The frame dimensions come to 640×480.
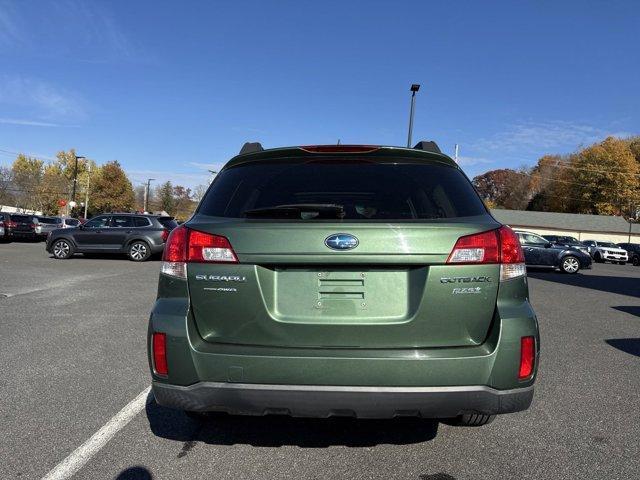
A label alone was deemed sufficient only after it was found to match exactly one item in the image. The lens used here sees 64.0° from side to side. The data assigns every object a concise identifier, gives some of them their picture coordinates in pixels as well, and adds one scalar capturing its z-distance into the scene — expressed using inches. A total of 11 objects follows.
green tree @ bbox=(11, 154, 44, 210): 2859.3
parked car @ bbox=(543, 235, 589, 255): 1324.2
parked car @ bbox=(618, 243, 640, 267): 1510.8
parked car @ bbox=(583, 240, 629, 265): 1504.7
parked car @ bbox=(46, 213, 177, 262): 728.3
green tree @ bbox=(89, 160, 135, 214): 3265.3
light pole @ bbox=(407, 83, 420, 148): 936.5
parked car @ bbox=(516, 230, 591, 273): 769.6
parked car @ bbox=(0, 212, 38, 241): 1063.6
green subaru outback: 98.0
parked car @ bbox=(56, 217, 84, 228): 1226.7
